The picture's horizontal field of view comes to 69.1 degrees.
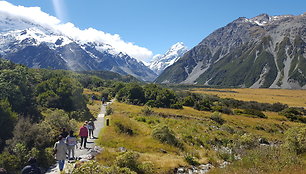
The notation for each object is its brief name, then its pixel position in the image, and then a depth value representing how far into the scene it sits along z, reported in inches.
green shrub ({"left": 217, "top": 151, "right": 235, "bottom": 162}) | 717.0
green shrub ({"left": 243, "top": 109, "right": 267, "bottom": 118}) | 2180.1
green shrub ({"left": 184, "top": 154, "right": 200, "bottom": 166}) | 655.3
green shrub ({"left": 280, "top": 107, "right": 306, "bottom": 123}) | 2116.9
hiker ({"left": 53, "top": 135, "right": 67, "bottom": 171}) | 500.4
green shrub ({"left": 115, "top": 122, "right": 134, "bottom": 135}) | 933.8
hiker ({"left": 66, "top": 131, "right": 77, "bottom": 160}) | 568.7
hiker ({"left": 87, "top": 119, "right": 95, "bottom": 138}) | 825.6
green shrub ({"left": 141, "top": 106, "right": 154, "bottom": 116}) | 1692.5
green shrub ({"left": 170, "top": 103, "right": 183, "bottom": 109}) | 2256.4
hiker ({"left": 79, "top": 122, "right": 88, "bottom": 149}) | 681.0
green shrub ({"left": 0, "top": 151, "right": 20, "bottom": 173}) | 588.4
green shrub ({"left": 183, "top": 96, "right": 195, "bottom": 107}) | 2583.7
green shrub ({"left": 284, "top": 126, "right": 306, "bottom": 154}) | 649.6
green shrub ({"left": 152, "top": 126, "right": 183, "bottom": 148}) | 877.3
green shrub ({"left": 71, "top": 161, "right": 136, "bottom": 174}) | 339.6
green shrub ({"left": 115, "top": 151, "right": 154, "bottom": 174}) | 487.5
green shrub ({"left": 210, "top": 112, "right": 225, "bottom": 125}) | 1769.2
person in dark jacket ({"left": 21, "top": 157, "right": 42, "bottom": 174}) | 359.9
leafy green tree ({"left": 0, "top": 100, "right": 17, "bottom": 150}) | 904.5
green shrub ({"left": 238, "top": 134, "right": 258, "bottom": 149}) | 841.4
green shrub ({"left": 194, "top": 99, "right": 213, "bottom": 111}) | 2340.6
